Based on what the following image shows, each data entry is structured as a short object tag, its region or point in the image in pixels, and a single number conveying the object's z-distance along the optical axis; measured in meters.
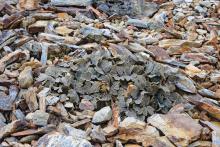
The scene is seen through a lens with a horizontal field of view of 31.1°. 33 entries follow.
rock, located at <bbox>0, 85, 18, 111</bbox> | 3.61
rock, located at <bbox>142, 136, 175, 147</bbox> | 3.27
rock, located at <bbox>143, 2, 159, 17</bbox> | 6.24
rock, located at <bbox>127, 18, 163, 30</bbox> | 5.71
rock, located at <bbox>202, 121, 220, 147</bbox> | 3.38
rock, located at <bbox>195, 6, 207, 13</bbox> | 6.42
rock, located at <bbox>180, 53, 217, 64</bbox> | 4.92
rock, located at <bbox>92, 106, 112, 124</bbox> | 3.51
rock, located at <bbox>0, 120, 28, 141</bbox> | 3.27
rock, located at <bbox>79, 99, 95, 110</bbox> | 3.64
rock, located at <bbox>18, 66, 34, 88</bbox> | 3.83
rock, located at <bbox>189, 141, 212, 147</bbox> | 3.37
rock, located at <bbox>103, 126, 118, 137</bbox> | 3.35
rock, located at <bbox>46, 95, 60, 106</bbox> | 3.58
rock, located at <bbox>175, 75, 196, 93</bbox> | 4.11
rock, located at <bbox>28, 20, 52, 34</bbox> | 5.03
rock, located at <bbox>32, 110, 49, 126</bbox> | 3.35
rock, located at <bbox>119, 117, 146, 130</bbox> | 3.41
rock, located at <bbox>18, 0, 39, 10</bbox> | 5.61
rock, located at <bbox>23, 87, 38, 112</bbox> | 3.57
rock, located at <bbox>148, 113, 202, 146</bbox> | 3.33
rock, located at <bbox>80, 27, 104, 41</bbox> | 4.82
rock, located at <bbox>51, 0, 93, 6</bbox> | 5.86
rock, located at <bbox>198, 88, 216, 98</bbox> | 4.16
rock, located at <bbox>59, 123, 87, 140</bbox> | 3.25
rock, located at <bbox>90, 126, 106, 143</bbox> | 3.25
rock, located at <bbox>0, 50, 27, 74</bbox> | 4.17
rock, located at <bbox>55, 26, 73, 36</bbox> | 5.06
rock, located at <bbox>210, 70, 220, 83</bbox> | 4.43
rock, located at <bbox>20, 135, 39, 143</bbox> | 3.25
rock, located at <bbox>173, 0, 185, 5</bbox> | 6.61
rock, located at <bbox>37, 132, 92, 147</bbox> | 3.01
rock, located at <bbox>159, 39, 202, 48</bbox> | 5.22
